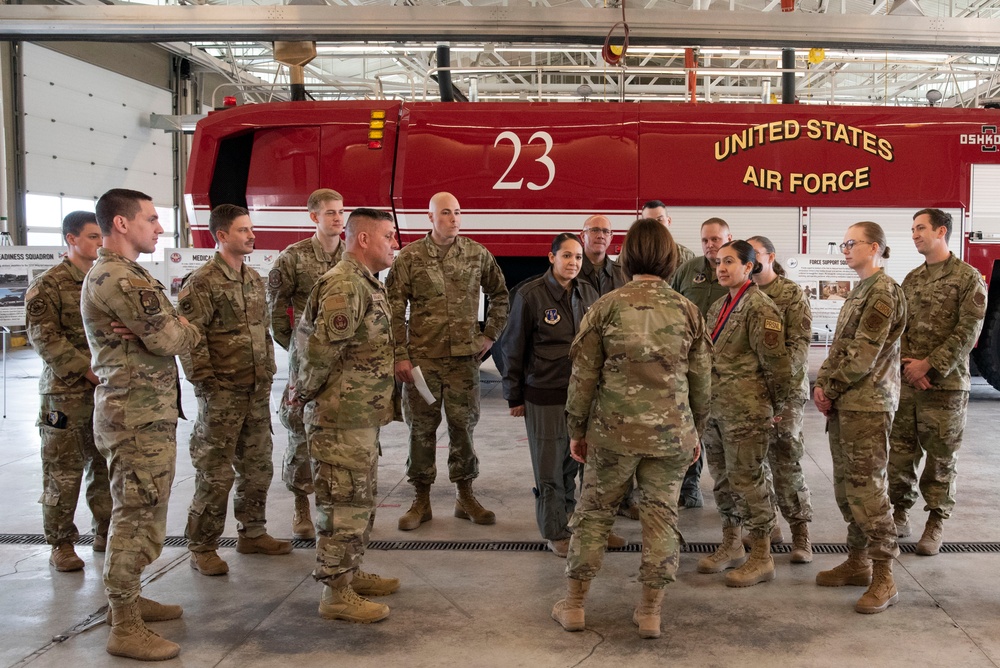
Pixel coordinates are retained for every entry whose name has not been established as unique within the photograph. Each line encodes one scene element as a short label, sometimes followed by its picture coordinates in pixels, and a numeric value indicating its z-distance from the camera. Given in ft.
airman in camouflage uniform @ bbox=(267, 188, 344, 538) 15.79
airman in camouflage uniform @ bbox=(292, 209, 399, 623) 11.66
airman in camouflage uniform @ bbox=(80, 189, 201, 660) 10.89
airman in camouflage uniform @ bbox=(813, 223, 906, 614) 12.53
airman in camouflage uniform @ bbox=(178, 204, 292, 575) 13.82
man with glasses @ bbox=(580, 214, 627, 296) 15.71
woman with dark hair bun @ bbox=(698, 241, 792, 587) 13.24
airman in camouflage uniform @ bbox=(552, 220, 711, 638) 10.98
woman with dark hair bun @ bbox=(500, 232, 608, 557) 14.32
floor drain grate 14.85
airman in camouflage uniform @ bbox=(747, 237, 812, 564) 13.89
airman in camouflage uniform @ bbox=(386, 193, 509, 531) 16.31
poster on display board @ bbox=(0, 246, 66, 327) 27.40
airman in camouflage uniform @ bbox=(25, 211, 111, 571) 13.80
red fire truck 26.11
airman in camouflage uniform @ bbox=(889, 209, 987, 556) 14.35
